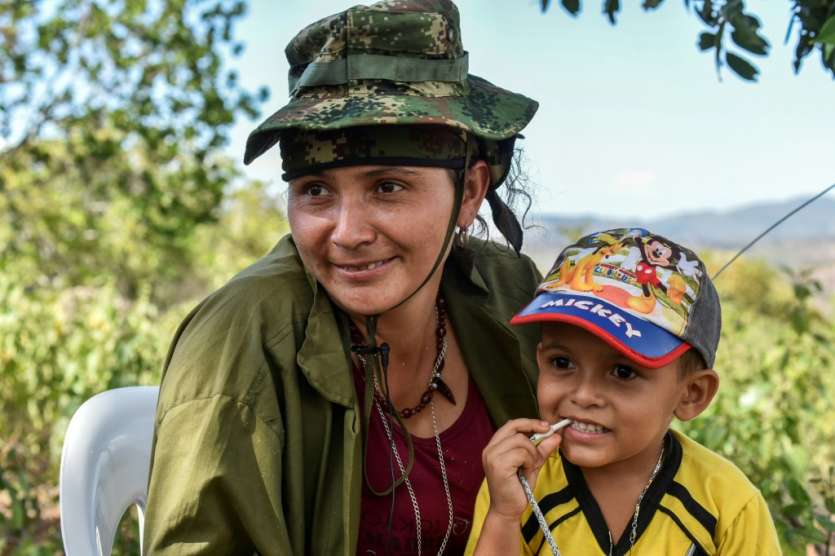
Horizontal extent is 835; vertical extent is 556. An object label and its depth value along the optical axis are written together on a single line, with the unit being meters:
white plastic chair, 2.27
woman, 1.99
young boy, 1.89
